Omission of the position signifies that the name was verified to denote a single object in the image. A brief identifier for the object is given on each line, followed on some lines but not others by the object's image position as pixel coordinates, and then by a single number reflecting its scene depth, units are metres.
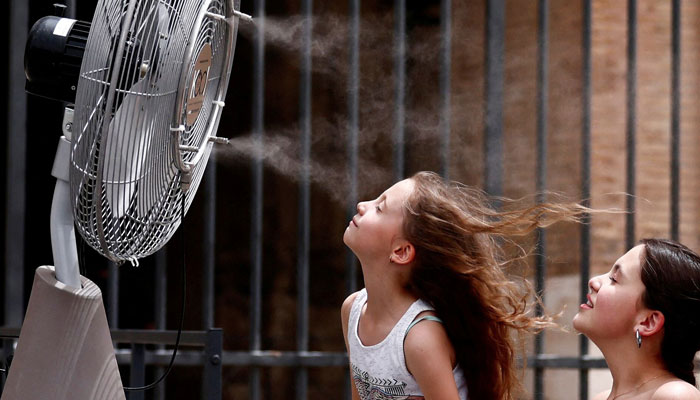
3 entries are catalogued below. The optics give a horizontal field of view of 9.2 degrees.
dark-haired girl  8.57
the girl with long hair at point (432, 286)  8.73
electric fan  8.13
